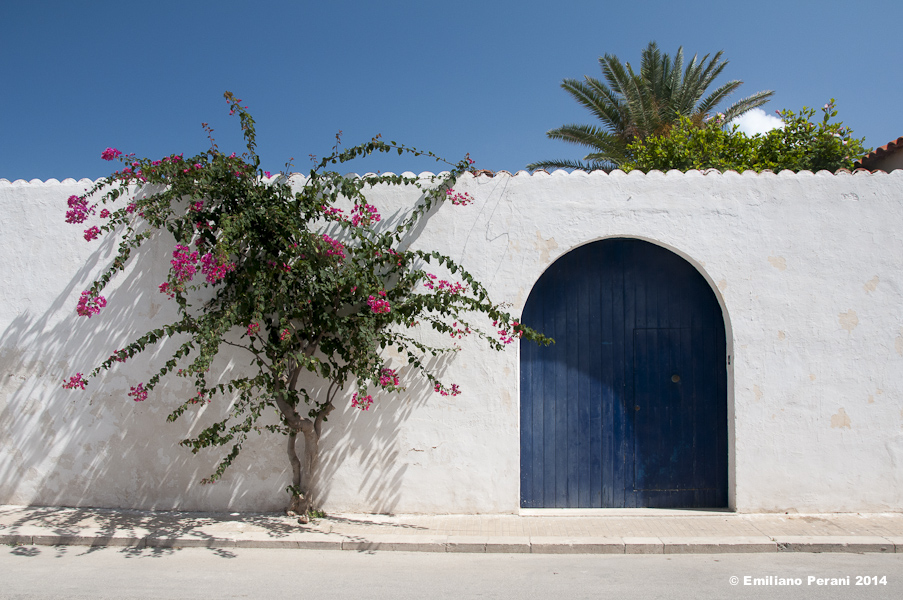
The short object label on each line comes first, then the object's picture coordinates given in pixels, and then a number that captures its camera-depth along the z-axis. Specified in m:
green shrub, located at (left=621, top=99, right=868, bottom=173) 9.07
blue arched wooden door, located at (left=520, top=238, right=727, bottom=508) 5.57
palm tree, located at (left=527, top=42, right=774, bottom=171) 12.77
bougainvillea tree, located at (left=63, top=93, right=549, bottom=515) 4.91
